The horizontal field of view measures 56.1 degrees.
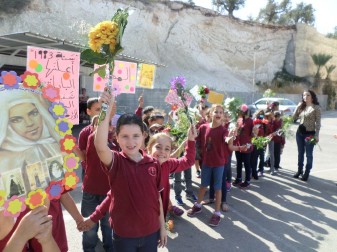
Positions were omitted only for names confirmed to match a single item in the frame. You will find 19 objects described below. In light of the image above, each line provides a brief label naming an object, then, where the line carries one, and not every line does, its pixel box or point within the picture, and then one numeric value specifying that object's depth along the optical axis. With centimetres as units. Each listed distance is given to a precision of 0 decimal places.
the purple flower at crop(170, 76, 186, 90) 368
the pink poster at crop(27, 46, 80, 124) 277
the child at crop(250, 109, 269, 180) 662
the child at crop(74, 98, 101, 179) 330
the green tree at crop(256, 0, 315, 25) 4438
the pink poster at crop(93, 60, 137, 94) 429
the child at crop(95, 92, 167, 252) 232
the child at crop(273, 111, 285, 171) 732
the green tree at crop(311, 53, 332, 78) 3588
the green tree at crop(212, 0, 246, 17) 3725
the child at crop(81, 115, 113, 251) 310
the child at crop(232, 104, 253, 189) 613
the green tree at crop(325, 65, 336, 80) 3606
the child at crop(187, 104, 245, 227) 458
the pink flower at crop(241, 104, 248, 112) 596
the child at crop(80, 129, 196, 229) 297
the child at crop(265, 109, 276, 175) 721
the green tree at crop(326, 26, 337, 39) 4892
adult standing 662
